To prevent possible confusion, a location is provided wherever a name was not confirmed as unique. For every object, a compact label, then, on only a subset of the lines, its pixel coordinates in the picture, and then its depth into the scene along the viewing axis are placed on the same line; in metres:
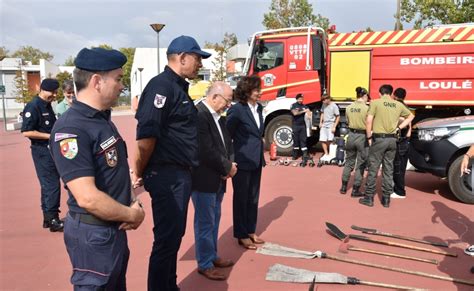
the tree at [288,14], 26.14
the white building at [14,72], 43.97
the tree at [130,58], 54.26
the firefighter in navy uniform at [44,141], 4.61
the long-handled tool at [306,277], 3.39
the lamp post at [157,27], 13.56
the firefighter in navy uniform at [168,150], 2.65
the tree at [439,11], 16.06
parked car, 5.99
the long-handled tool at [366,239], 4.14
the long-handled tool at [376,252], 3.90
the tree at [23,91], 24.53
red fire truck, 8.64
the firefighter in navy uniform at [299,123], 9.55
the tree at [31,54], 70.19
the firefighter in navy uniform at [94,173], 1.82
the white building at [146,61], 42.28
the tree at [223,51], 28.24
